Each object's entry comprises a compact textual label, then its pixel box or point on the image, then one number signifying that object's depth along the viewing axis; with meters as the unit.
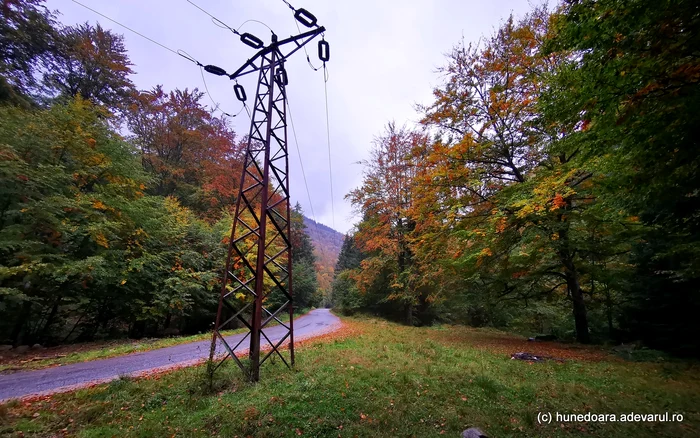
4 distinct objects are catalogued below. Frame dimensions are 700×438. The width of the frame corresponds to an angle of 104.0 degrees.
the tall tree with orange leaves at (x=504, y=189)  9.04
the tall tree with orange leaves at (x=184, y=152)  20.95
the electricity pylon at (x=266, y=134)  5.61
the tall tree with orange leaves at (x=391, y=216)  17.38
